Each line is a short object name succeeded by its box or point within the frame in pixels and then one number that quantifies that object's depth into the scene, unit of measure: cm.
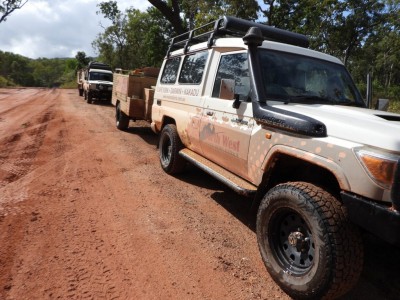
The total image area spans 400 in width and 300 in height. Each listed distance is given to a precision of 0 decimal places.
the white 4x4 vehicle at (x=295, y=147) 236
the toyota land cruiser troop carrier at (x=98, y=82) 1881
